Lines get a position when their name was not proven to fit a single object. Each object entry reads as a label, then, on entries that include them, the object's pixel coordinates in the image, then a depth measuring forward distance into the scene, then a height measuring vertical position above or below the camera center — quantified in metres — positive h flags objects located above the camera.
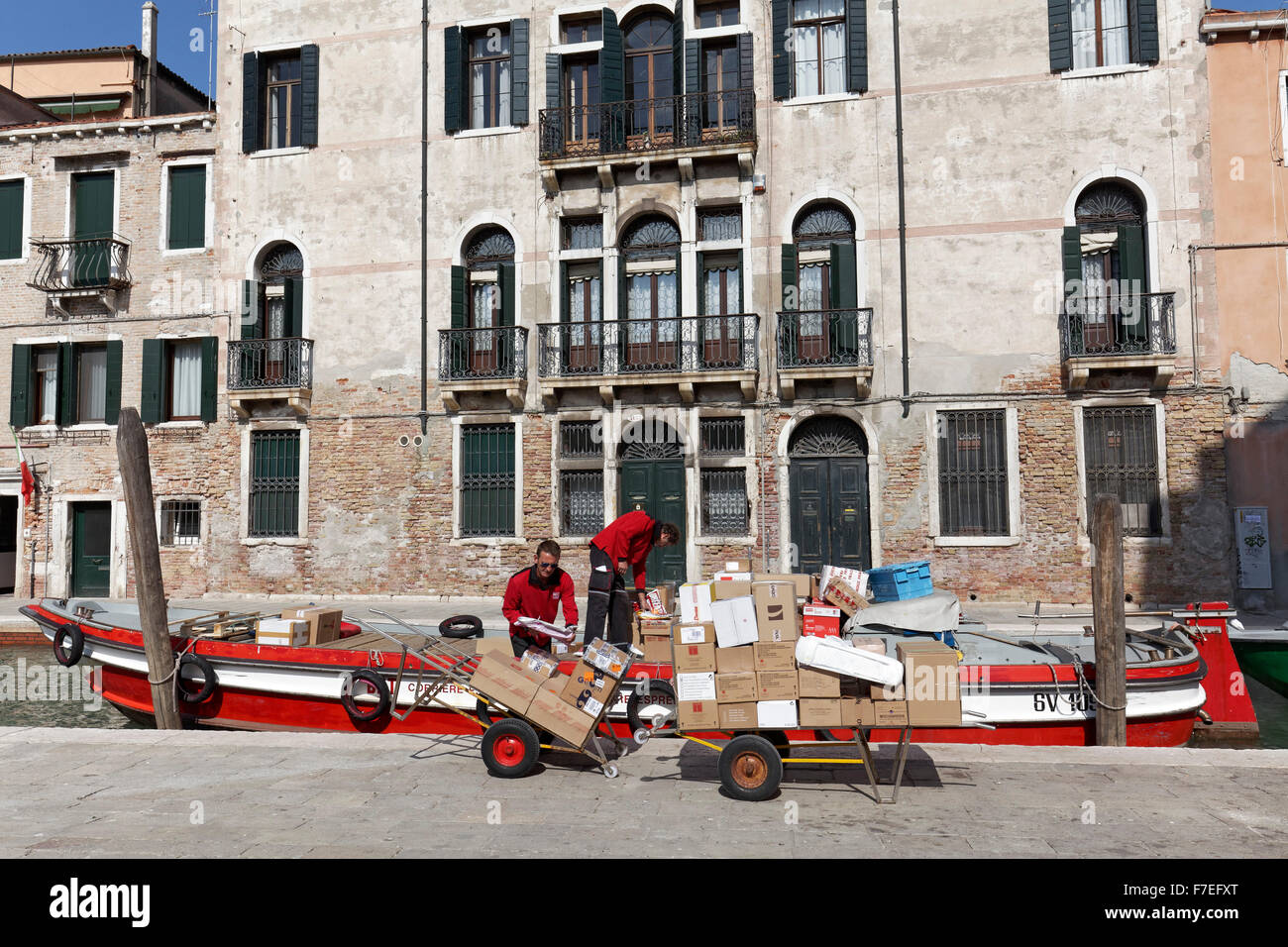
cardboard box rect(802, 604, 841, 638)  8.69 -1.06
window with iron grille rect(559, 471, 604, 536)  18.80 +0.16
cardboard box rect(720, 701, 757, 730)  6.30 -1.40
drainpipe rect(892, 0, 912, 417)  17.52 +4.83
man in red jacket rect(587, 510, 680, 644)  8.80 -0.50
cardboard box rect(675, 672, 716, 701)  6.39 -1.20
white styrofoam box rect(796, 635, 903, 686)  6.06 -0.99
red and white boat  8.77 -1.72
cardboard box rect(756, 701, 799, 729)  6.27 -1.37
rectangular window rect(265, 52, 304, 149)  20.66 +9.07
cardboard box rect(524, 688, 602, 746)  6.73 -1.50
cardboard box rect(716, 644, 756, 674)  6.35 -1.02
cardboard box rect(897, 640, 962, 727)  6.12 -1.18
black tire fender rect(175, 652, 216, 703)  9.97 -1.76
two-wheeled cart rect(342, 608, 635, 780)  6.75 -1.63
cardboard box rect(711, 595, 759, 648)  6.36 -0.77
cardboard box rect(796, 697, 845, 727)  6.21 -1.34
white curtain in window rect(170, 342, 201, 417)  20.91 +2.94
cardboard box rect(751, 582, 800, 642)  6.46 -0.73
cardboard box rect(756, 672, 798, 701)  6.26 -1.18
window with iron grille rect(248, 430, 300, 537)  20.05 +0.58
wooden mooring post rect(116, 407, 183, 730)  9.68 -0.51
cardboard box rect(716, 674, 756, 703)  6.31 -1.20
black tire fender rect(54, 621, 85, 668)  11.33 -1.60
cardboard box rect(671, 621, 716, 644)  6.41 -0.84
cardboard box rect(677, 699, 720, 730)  6.35 -1.39
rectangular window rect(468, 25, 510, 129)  19.62 +9.01
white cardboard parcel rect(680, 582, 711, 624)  6.71 -0.66
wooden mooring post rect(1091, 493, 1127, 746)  8.41 -1.05
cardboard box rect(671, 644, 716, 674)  6.41 -1.02
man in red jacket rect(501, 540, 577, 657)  7.96 -0.73
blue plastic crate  10.47 -0.82
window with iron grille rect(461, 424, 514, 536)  19.14 +0.60
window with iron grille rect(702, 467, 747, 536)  18.22 +0.14
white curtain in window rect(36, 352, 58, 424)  21.31 +2.97
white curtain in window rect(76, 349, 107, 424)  21.22 +2.82
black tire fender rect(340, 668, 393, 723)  9.27 -1.85
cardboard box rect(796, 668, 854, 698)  6.21 -1.15
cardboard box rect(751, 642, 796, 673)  6.29 -0.98
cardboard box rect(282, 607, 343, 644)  10.32 -1.22
